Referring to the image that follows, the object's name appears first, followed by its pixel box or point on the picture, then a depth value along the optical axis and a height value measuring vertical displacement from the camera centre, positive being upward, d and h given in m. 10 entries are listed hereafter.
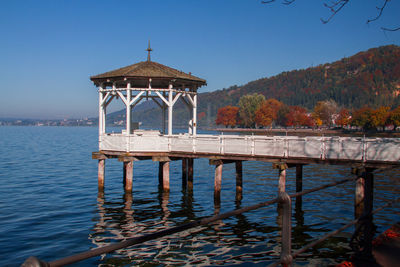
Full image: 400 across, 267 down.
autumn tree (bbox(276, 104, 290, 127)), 179.62 +4.58
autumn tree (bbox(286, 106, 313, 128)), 172.40 +3.07
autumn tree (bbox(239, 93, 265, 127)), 180.12 +8.74
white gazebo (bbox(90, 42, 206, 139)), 23.77 +2.76
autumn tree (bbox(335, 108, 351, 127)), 153.75 +2.51
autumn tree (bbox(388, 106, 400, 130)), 122.19 +2.29
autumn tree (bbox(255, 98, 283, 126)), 169.15 +4.37
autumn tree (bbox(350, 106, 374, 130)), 131.62 +1.81
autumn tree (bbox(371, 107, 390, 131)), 128.75 +2.36
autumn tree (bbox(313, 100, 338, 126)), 155.50 +5.23
